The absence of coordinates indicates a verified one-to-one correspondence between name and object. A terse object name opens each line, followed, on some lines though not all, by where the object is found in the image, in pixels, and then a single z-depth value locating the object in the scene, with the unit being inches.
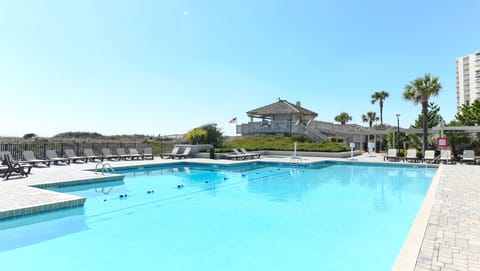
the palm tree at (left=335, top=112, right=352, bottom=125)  2086.6
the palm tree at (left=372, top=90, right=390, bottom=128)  1651.1
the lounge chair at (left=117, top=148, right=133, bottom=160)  763.3
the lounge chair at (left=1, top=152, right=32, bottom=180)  431.2
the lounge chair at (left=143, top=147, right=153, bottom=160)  806.5
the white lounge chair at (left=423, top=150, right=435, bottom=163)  712.4
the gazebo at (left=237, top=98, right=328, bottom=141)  1163.1
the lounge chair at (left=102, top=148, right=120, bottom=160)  742.5
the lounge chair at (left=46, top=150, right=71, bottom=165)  633.4
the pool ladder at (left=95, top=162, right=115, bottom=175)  543.1
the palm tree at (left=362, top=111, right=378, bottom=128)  2010.3
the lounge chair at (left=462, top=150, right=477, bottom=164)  669.3
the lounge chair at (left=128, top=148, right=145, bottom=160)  778.4
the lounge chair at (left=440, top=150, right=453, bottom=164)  684.1
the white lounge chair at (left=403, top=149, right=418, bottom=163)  741.3
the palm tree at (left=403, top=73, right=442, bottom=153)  792.9
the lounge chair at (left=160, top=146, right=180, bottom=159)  822.5
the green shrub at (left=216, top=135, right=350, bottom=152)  922.1
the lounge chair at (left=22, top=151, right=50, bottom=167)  584.7
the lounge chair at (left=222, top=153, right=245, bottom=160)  798.5
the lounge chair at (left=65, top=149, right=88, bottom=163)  674.2
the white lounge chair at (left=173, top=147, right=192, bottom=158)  823.1
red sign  696.4
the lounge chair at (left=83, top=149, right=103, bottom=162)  703.8
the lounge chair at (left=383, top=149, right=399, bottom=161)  766.9
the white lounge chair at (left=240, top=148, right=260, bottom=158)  847.7
